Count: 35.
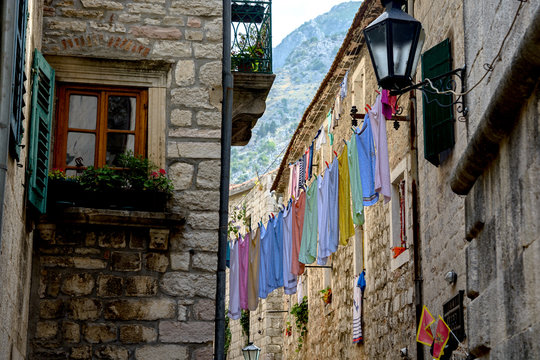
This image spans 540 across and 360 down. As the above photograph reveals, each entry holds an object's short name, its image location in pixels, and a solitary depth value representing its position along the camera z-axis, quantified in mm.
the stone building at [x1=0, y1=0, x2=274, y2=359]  8094
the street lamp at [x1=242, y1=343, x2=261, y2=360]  16016
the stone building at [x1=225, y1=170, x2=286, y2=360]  23125
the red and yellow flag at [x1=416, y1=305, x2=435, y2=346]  9266
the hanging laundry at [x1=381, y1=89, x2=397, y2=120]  10867
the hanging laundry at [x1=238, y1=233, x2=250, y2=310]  14945
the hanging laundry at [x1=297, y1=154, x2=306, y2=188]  18406
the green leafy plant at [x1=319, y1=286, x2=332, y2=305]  17102
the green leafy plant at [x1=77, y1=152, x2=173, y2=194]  8414
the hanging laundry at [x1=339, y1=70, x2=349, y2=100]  15512
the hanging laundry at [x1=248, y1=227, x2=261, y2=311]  14789
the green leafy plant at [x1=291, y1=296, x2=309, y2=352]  19828
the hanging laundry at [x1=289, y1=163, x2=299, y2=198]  19119
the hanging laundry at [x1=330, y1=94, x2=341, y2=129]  16078
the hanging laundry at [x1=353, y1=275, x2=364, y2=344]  14086
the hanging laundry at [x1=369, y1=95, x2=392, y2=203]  10438
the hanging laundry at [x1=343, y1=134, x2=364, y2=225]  10836
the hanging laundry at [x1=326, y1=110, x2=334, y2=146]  16656
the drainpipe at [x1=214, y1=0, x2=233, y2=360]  8492
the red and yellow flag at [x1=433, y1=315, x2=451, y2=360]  9094
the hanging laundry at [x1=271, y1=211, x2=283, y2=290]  14164
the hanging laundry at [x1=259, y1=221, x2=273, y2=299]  14469
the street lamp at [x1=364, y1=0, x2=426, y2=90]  6090
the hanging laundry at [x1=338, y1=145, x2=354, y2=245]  11609
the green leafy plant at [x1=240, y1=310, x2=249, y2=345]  25656
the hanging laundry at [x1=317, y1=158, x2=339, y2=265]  11898
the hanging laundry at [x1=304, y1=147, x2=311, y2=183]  18062
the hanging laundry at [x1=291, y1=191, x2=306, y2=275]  13469
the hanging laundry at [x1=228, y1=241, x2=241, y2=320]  14758
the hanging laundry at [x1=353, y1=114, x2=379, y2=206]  10773
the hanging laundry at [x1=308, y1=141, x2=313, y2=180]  17603
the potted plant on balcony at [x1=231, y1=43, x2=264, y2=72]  9914
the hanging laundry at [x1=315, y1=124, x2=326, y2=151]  17103
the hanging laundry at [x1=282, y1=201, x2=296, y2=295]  13719
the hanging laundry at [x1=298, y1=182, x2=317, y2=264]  12695
